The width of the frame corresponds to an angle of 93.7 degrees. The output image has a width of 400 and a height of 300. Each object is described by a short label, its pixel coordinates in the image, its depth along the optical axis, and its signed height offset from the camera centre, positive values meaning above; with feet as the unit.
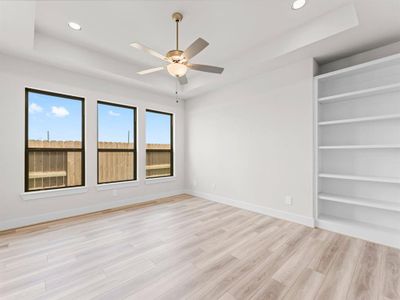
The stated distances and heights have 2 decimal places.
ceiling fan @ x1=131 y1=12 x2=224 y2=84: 6.86 +3.63
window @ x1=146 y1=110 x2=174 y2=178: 15.71 +0.57
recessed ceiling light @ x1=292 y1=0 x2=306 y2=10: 7.17 +5.73
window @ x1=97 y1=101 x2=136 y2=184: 13.16 +0.57
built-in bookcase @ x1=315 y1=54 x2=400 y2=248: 8.30 +0.03
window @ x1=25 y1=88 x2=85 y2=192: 10.56 +0.59
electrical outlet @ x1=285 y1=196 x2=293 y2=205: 10.71 -2.85
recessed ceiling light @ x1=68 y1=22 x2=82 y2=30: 8.43 +5.73
